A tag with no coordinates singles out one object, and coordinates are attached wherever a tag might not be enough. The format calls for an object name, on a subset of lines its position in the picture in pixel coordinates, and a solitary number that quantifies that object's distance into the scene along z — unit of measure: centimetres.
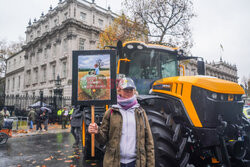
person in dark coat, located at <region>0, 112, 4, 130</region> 956
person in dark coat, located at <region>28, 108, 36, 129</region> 1580
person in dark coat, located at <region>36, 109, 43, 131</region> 1490
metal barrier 1555
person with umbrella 1532
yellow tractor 347
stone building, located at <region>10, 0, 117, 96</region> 3083
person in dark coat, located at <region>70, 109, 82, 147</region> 640
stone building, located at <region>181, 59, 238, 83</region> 5485
